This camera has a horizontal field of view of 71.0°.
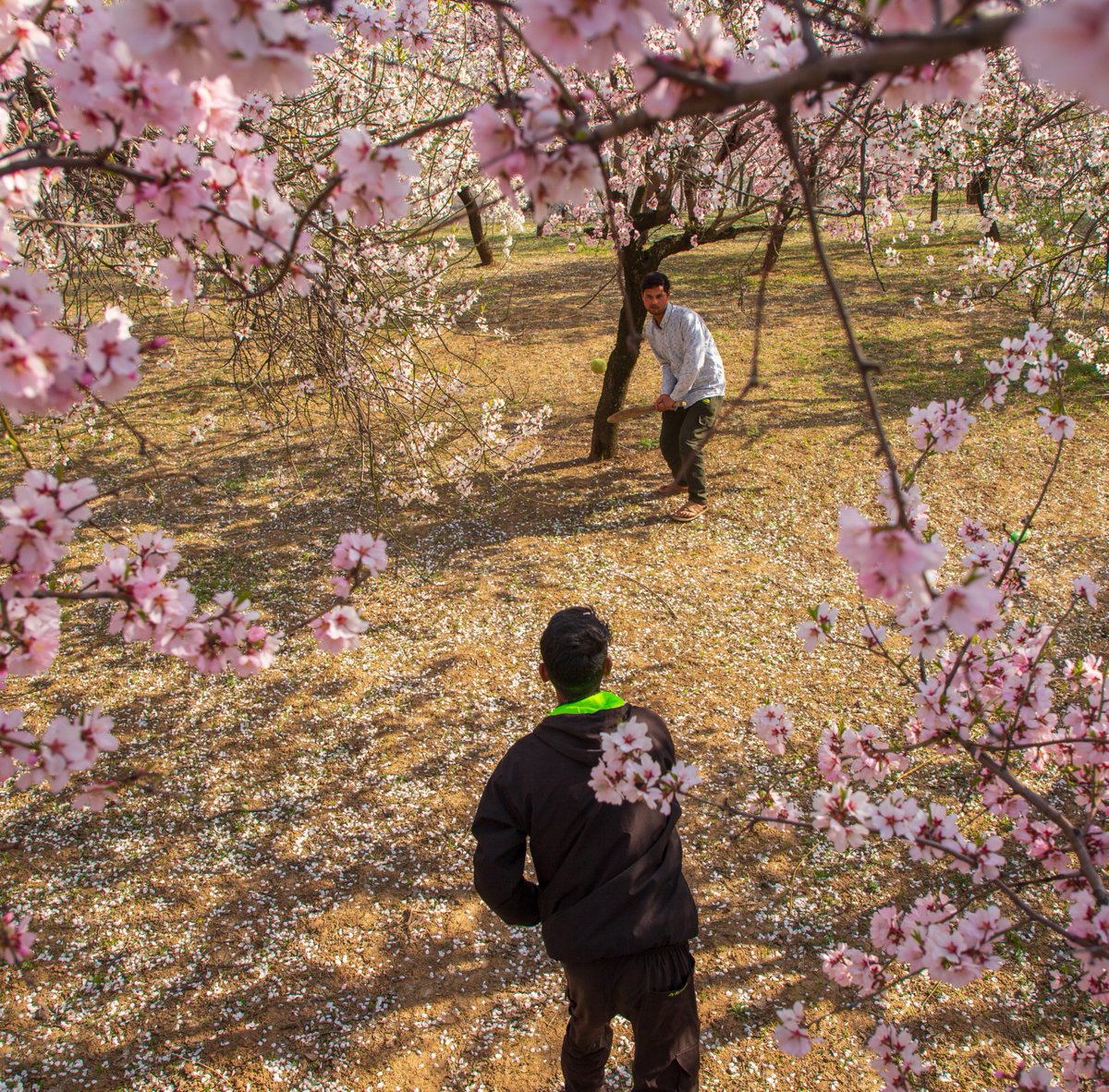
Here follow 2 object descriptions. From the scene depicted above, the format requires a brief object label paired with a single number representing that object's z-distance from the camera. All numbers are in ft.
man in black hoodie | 6.15
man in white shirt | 16.97
